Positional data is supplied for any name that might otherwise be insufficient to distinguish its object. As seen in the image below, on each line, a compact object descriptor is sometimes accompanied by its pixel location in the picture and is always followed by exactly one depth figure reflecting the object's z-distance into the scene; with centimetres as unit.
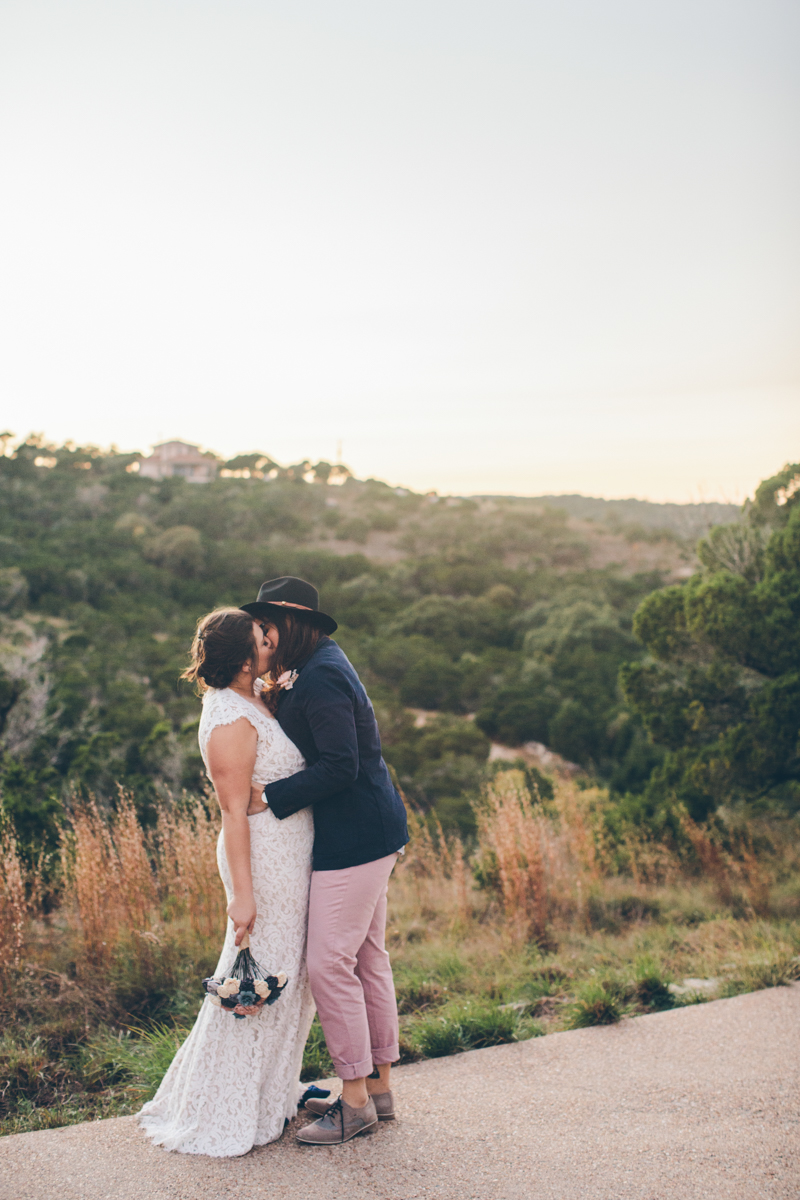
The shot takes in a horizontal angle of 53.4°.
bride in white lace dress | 243
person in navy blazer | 244
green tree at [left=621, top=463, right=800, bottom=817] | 696
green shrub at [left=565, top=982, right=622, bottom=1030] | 349
